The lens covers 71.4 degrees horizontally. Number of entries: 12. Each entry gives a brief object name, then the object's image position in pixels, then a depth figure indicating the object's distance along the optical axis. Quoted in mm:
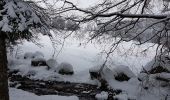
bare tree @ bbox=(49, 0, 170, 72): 3483
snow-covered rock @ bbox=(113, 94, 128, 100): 4751
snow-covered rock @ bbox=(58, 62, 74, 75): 6440
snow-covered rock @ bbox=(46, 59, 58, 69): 6849
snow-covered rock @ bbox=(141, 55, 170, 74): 5429
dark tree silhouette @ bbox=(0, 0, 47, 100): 2499
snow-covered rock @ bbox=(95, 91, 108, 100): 4775
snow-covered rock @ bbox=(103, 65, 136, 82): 5818
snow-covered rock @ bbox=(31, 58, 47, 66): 6977
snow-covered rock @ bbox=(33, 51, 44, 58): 7765
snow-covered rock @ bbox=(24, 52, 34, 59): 7903
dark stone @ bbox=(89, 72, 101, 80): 5792
